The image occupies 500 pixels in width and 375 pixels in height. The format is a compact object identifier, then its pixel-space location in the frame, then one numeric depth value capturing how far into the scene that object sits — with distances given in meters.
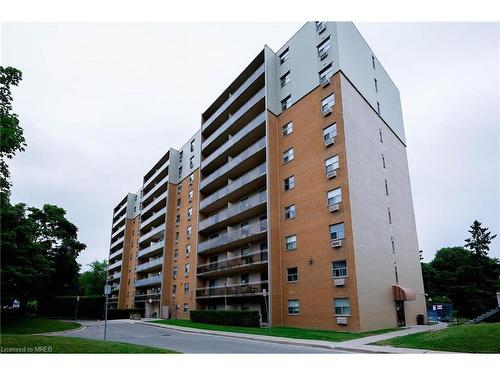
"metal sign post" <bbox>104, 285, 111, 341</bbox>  18.20
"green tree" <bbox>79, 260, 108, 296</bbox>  80.75
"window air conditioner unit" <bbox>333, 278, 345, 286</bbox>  22.83
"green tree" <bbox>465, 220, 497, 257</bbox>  54.34
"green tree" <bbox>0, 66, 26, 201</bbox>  15.09
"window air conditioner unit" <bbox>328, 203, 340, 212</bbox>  24.47
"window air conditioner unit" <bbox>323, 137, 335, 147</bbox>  26.25
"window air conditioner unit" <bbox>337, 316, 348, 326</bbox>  22.07
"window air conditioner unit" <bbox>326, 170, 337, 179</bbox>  25.41
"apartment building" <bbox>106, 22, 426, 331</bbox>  24.34
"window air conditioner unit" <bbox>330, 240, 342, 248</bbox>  23.69
